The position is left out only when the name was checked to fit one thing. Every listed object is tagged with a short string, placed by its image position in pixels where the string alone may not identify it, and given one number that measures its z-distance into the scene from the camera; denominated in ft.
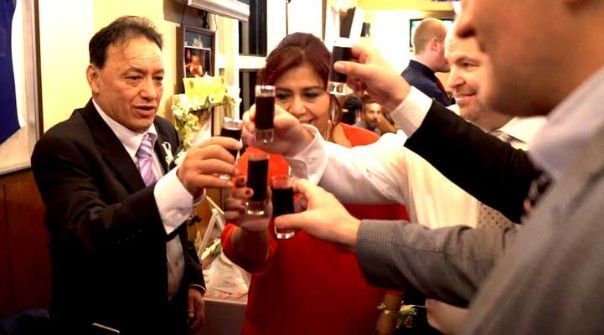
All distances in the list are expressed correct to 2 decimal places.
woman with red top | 6.05
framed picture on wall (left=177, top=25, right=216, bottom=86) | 12.39
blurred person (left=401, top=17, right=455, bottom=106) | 13.46
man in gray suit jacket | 1.42
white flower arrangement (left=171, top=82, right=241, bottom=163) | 11.76
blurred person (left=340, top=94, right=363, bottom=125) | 17.13
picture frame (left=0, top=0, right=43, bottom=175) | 7.35
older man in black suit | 5.59
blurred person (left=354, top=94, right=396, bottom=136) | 16.03
